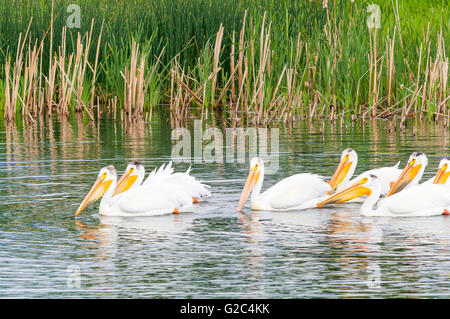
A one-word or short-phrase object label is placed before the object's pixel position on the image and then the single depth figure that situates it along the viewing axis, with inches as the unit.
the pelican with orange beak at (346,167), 457.7
